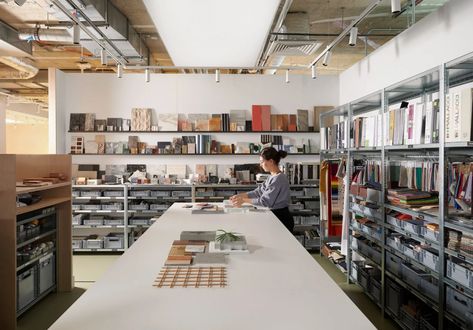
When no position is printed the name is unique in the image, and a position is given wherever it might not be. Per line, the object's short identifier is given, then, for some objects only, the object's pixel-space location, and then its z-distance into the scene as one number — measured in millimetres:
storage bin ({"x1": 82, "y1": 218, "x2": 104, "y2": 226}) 6551
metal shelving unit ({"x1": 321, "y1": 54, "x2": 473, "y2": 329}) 2715
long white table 1472
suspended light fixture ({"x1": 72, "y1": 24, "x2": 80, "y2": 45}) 4188
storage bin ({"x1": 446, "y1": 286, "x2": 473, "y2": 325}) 2553
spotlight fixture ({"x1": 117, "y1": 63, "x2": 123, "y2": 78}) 5684
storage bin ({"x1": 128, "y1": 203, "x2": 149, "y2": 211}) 6551
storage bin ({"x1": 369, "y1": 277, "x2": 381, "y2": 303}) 3998
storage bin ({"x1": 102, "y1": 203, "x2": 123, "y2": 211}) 6539
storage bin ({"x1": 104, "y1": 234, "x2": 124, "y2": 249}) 6480
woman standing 4449
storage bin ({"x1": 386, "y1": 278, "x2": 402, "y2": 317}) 3555
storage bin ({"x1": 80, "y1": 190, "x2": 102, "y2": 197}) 6539
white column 7738
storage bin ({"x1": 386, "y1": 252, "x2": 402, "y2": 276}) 3566
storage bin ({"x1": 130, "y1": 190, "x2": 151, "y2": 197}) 6551
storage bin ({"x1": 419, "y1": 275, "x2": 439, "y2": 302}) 2951
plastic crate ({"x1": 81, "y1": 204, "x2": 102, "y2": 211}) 6537
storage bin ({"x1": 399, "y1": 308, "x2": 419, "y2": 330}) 3246
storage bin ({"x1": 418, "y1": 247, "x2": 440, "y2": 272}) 2962
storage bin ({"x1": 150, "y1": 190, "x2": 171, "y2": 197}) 6562
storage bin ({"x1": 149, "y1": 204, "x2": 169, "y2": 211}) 6566
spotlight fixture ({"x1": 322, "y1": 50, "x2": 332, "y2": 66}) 5223
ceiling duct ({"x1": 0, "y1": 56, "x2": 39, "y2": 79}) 7098
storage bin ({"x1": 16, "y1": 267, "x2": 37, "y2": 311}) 3746
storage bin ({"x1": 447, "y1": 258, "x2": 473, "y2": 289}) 2555
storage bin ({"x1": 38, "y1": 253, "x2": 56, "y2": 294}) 4188
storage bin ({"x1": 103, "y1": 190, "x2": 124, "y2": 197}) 6562
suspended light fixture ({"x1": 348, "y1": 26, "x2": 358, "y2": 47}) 4340
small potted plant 2455
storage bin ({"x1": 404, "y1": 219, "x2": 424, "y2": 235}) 3237
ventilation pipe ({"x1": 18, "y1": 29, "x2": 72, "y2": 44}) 6016
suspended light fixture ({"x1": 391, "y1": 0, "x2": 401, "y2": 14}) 3225
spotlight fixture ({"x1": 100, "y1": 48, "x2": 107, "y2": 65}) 5117
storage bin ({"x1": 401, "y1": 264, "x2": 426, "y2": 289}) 3229
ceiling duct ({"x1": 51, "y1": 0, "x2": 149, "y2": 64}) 4719
